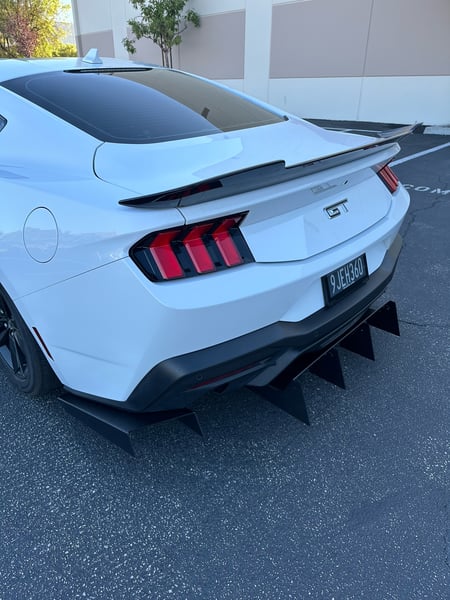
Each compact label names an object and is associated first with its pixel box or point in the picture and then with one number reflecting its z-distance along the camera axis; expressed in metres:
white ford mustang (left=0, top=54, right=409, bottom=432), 1.52
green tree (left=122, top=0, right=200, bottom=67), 16.80
